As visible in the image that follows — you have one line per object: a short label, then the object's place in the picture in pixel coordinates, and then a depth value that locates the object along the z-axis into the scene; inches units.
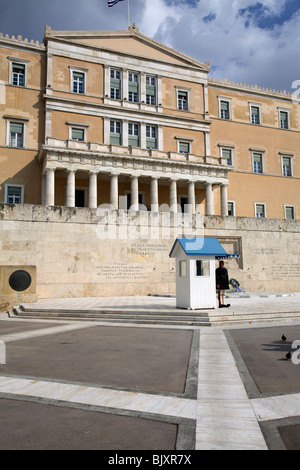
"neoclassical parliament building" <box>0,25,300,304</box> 956.6
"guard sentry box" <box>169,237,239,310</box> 532.1
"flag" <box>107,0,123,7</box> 1411.2
